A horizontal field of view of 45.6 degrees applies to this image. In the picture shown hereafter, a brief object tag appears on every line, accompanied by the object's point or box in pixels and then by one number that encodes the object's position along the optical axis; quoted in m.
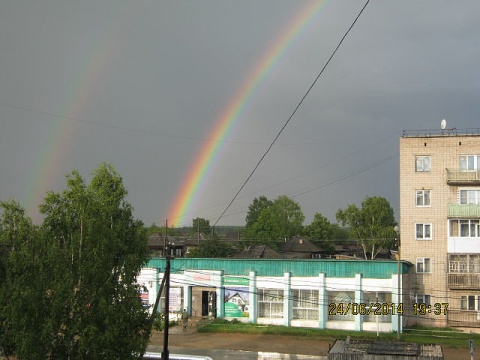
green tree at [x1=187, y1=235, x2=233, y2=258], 67.12
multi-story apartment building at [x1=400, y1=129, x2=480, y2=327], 37.88
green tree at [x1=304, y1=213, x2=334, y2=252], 94.32
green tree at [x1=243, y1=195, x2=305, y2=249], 94.19
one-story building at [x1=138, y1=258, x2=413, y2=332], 35.34
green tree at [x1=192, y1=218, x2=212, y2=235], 149.25
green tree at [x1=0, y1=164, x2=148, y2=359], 13.86
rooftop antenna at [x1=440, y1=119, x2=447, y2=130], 41.52
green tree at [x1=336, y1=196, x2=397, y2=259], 87.75
